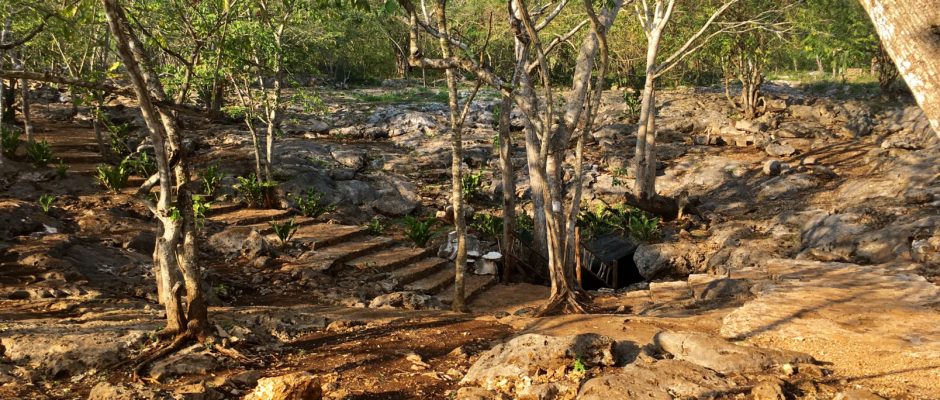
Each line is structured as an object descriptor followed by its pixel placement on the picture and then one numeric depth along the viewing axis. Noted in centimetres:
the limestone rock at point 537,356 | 533
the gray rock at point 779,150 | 2045
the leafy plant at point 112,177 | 1410
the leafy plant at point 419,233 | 1423
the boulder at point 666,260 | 1367
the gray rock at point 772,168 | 1858
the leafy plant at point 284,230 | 1266
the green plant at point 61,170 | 1413
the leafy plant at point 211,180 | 1537
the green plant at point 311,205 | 1553
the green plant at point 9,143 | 1488
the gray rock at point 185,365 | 564
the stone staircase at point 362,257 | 1186
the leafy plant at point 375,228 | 1489
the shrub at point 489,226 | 1543
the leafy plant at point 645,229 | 1489
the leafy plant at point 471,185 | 1884
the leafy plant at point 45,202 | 1196
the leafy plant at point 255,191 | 1535
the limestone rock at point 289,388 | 468
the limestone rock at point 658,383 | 458
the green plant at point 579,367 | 522
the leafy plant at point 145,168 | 1544
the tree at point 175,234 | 606
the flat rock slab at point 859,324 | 494
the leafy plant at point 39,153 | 1468
